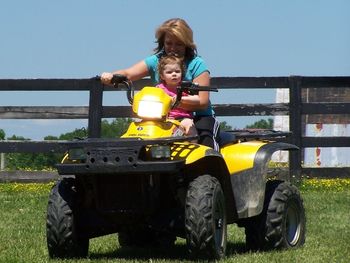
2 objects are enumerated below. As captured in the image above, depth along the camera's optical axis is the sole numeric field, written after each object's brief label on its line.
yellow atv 11.45
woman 12.80
